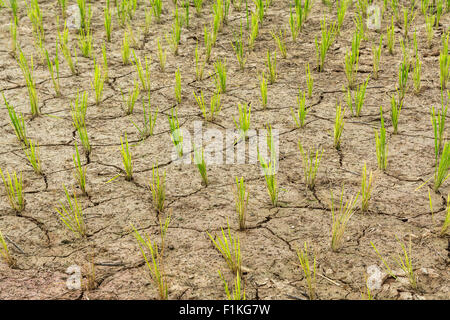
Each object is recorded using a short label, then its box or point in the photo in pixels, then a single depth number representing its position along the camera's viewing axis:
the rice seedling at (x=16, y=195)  4.85
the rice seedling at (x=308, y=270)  3.91
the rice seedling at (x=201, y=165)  5.01
